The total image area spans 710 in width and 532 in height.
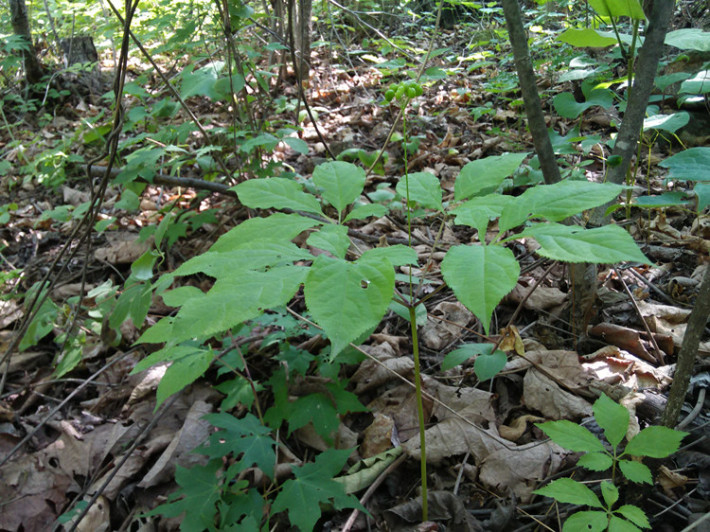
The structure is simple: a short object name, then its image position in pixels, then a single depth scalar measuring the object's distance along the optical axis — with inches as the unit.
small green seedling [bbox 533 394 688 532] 39.4
